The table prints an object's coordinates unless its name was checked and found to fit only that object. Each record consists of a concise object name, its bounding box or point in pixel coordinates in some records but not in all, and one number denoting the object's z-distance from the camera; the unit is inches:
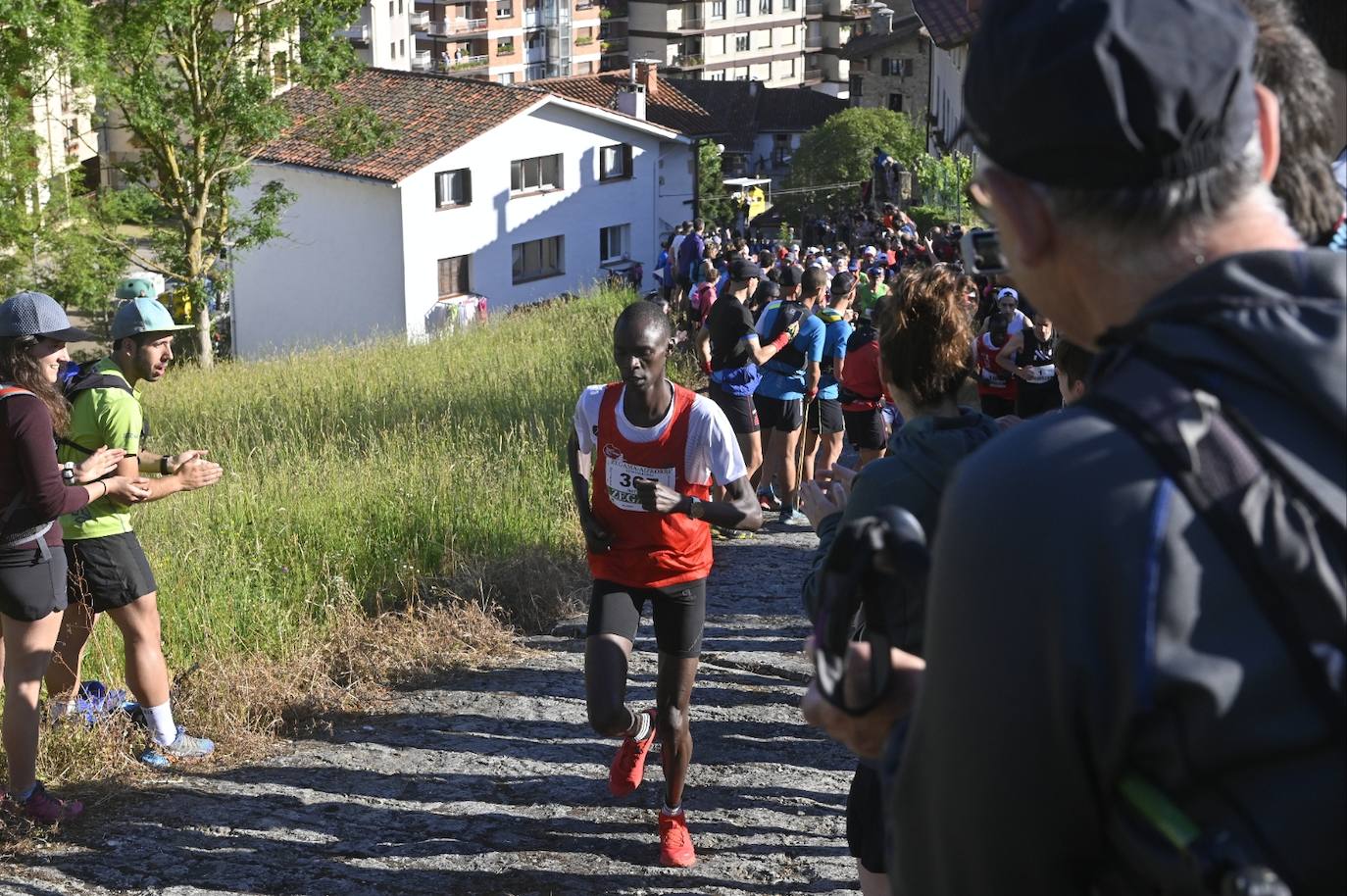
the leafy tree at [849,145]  2721.5
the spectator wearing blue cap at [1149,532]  47.1
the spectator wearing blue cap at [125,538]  223.9
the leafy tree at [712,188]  2810.0
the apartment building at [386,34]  3590.1
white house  1841.8
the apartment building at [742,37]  4635.8
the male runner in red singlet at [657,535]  208.8
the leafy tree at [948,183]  1347.2
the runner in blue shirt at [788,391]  402.3
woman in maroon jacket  201.0
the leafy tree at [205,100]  1315.2
